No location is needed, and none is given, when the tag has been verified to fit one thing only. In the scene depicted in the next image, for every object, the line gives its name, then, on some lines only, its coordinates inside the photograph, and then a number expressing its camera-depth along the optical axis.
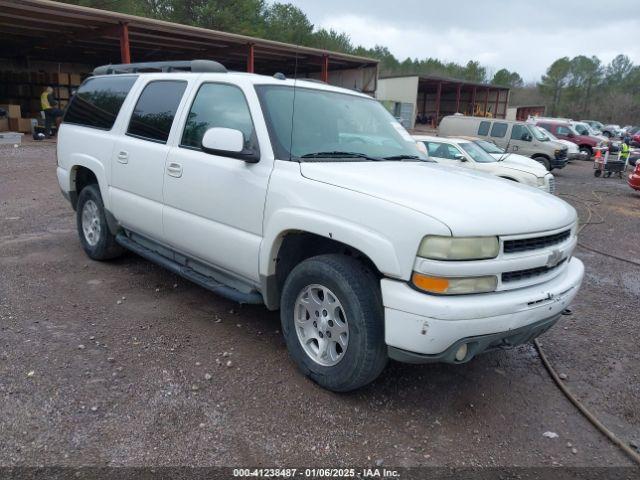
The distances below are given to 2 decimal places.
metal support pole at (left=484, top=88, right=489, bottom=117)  46.57
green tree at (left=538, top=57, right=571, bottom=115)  83.38
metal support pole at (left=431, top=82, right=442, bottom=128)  39.25
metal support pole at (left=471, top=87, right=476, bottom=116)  46.03
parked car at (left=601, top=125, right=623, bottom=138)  41.46
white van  16.95
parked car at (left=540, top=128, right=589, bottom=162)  21.38
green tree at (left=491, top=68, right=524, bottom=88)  80.94
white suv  2.62
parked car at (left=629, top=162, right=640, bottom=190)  12.79
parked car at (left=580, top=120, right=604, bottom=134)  44.56
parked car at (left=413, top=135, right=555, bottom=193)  10.57
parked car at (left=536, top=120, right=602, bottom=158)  25.50
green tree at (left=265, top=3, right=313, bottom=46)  40.06
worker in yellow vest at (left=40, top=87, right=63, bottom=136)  16.44
